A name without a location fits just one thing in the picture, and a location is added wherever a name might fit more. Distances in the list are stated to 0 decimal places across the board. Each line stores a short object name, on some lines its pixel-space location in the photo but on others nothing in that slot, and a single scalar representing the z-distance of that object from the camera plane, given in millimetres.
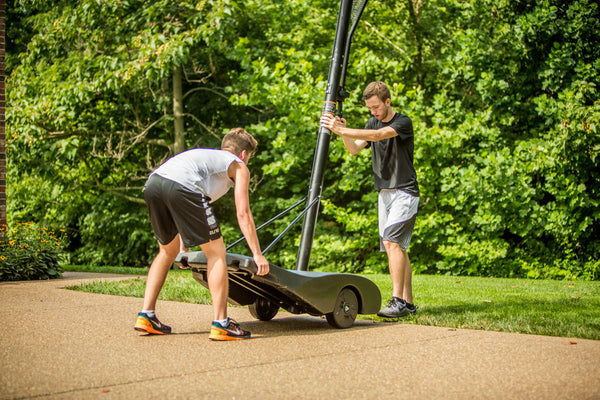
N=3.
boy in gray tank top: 3941
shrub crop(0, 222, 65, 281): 8211
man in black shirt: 4961
